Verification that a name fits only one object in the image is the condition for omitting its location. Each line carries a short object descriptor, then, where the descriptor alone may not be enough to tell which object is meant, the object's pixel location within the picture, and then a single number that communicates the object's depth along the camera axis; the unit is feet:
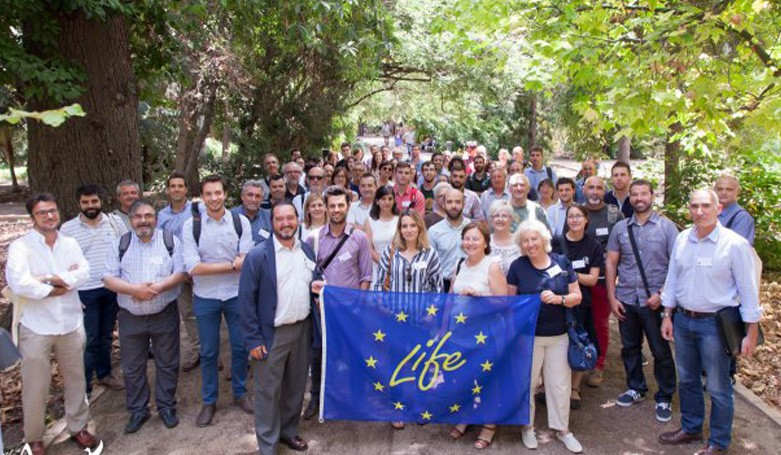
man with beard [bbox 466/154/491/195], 29.54
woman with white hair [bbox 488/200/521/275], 16.55
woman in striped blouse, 15.52
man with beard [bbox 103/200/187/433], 15.74
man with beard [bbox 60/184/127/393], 17.15
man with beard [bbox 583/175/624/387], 18.44
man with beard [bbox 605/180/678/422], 16.38
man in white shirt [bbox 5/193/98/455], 14.01
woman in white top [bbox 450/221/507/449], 14.88
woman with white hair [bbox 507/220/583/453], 14.66
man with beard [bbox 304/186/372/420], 16.16
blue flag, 15.19
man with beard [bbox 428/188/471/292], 17.88
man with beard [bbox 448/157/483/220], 22.19
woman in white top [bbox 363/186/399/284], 18.61
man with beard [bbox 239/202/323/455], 14.19
